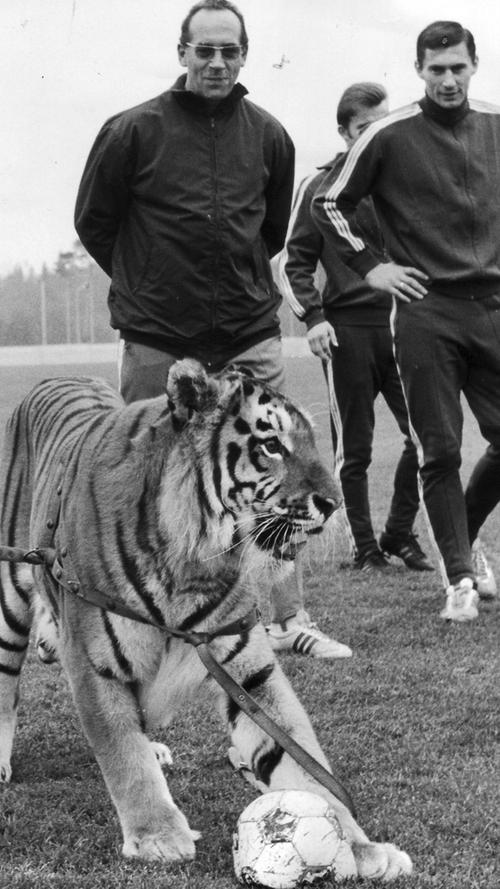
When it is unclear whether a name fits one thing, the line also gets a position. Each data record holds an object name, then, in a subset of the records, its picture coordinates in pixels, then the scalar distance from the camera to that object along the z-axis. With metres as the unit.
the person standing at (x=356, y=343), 7.14
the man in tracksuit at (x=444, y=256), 5.84
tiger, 3.29
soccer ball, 2.95
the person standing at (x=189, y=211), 4.93
